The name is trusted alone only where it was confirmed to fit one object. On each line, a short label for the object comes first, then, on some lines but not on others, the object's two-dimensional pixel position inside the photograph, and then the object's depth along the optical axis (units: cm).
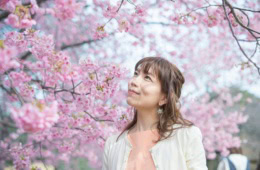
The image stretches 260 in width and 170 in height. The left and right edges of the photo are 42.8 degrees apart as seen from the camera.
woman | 178
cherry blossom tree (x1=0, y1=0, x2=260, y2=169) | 192
